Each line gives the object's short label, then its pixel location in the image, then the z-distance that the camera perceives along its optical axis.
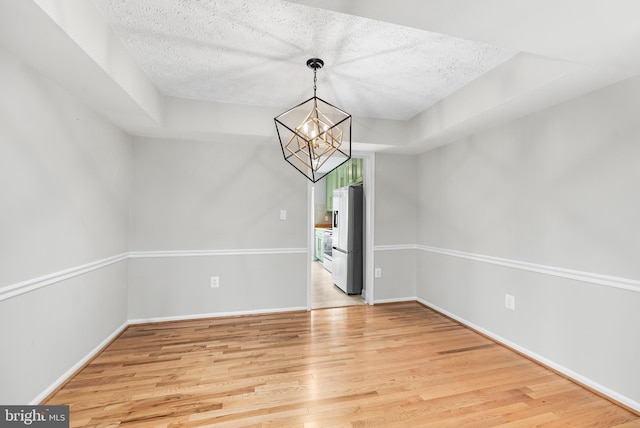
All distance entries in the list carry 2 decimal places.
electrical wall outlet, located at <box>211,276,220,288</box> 3.54
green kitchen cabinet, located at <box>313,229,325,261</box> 7.06
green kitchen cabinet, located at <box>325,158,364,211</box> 5.13
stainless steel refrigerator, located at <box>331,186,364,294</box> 4.49
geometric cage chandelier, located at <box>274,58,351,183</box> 1.86
